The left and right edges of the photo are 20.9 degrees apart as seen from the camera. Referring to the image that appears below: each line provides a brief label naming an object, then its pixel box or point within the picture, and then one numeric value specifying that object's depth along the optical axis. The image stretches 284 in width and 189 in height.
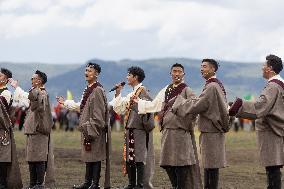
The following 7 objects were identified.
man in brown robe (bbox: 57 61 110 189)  12.55
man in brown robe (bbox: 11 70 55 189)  12.89
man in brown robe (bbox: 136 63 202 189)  11.62
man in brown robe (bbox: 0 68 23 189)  13.05
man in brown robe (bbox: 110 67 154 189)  12.94
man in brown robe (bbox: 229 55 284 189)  11.35
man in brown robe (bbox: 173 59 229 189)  11.30
